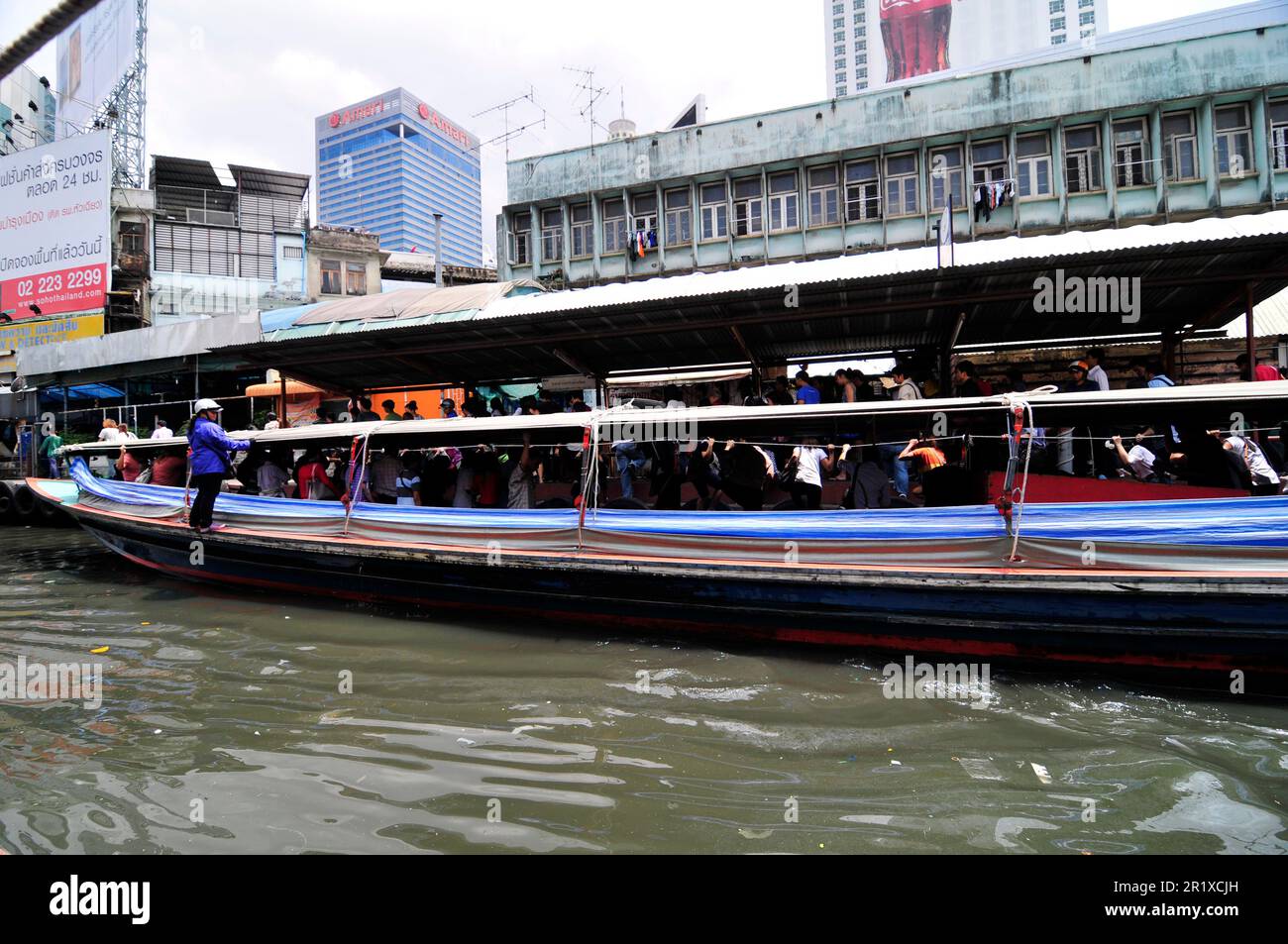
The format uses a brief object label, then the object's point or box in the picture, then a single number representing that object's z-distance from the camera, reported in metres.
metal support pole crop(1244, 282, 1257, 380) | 6.29
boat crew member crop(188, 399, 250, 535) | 7.70
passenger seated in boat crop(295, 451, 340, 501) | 8.57
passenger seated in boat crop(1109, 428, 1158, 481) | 6.69
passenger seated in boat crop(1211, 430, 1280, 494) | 5.61
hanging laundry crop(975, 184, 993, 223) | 16.11
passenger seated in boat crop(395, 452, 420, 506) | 8.73
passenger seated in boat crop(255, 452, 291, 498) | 9.26
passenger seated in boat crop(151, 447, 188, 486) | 9.73
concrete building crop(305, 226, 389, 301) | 29.52
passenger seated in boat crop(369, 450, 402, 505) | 8.58
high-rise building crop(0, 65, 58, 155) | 28.58
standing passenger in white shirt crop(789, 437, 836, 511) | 6.70
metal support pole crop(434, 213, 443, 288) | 22.69
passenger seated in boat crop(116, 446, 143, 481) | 10.43
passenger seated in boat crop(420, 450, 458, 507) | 8.60
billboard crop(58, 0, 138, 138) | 25.41
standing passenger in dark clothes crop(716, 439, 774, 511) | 7.01
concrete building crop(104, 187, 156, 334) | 25.75
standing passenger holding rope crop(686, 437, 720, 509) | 7.39
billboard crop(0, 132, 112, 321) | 20.27
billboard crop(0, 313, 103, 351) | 21.05
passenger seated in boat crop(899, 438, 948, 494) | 6.17
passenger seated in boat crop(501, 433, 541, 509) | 7.82
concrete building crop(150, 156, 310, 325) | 26.59
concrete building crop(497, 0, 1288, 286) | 15.38
